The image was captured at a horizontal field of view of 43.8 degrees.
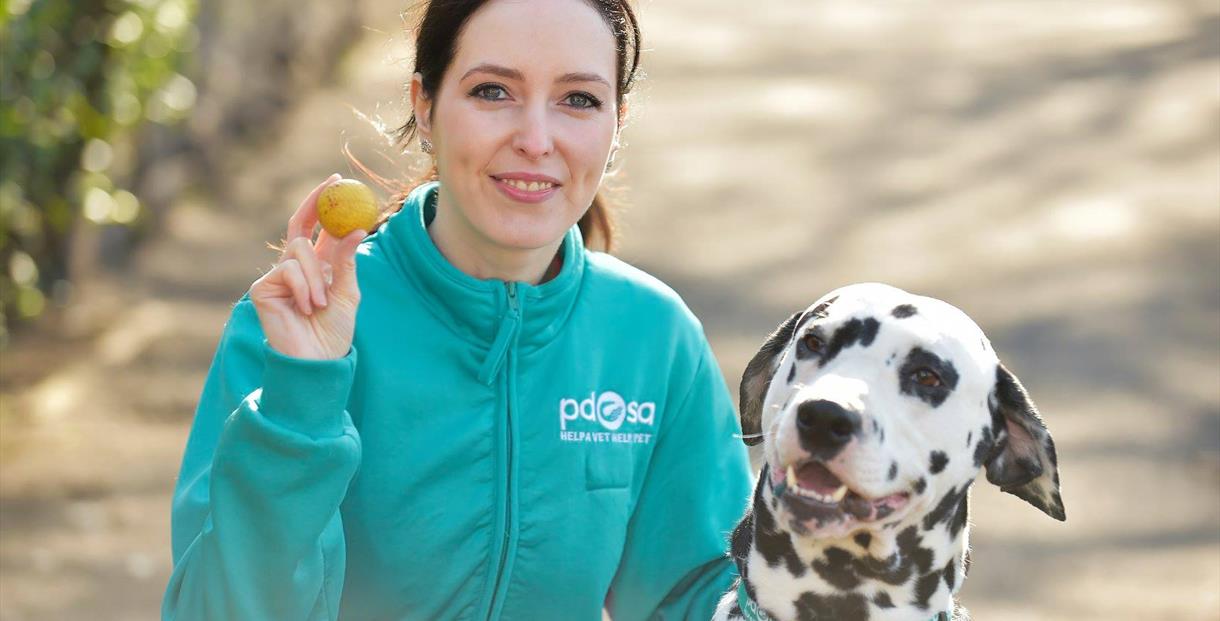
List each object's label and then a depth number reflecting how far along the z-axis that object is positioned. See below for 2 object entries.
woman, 2.85
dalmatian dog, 2.53
